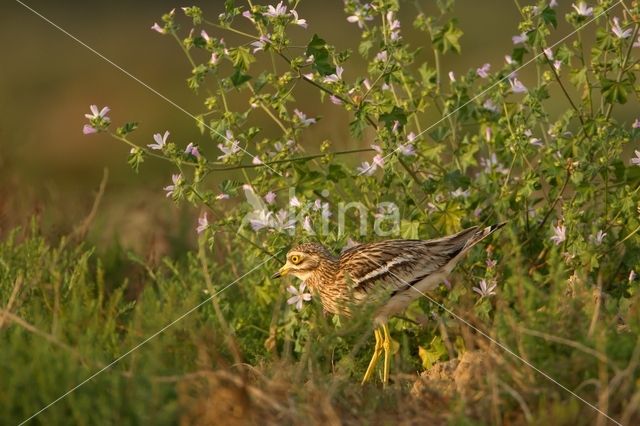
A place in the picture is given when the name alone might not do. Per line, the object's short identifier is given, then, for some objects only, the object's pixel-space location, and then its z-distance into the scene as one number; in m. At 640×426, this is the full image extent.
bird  11.98
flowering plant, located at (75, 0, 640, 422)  11.84
